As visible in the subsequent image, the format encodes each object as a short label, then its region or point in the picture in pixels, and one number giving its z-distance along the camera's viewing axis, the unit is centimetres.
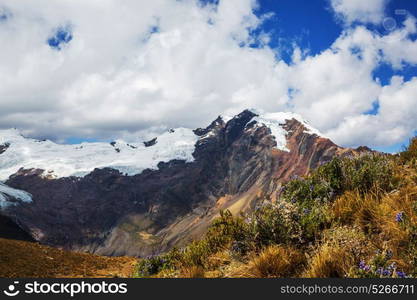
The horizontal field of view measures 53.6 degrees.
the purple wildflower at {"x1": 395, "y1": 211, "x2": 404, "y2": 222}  767
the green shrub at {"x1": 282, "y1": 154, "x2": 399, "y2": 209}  1073
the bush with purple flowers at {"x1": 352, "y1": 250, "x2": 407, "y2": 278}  628
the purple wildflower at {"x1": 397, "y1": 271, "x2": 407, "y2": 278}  613
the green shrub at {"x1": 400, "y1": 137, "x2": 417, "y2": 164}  1263
